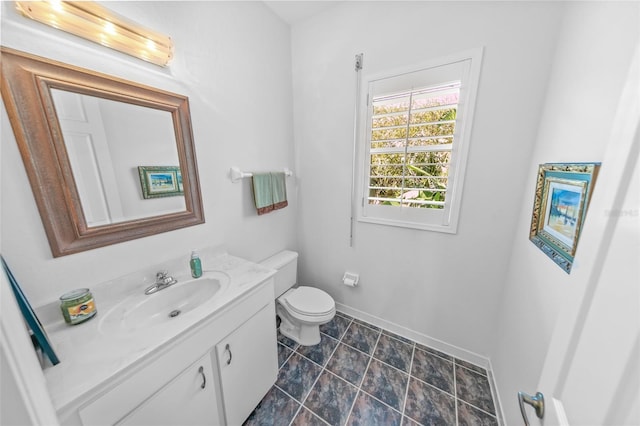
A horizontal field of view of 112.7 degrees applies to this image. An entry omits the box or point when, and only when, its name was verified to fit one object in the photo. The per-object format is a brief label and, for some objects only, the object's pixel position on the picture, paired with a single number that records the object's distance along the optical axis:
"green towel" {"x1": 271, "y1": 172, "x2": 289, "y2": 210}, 1.78
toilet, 1.62
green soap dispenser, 1.22
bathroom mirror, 0.78
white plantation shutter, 1.35
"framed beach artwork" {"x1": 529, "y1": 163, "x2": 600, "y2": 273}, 0.72
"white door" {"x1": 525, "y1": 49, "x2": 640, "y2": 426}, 0.33
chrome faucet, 1.10
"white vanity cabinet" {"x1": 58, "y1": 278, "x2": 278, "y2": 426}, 0.68
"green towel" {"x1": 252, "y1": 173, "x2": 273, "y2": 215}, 1.63
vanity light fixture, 0.78
